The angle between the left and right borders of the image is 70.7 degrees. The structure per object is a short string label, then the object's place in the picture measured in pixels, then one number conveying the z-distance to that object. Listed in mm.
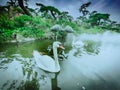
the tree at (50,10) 3721
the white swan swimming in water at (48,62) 1303
